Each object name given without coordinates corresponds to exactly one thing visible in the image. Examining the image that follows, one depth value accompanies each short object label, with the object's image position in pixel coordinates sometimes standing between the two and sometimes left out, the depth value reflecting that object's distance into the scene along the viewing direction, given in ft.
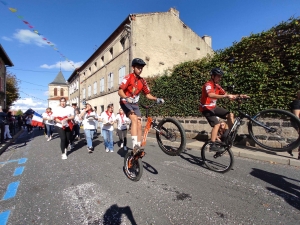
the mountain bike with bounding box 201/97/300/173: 12.10
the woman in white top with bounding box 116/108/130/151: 25.95
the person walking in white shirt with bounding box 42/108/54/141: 36.14
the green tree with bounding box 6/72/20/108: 106.97
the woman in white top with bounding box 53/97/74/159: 20.62
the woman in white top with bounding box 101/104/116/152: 24.34
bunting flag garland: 27.98
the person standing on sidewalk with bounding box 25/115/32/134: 56.51
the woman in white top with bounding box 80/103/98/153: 23.80
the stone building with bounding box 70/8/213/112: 57.67
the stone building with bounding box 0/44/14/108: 80.93
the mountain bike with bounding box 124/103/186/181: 11.53
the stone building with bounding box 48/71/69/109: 195.25
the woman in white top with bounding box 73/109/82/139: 29.99
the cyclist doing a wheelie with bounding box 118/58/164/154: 10.97
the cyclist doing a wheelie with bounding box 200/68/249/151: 13.53
